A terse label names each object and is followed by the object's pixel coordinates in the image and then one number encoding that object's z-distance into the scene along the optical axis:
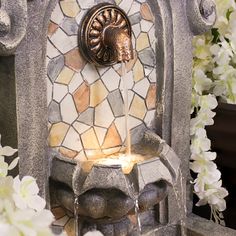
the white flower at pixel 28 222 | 1.16
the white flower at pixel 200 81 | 2.31
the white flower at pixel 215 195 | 2.23
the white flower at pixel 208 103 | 2.25
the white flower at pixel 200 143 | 2.23
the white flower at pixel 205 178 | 2.22
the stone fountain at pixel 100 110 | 1.59
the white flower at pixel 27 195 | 1.35
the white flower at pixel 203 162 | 2.21
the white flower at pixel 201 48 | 2.32
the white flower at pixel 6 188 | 1.37
